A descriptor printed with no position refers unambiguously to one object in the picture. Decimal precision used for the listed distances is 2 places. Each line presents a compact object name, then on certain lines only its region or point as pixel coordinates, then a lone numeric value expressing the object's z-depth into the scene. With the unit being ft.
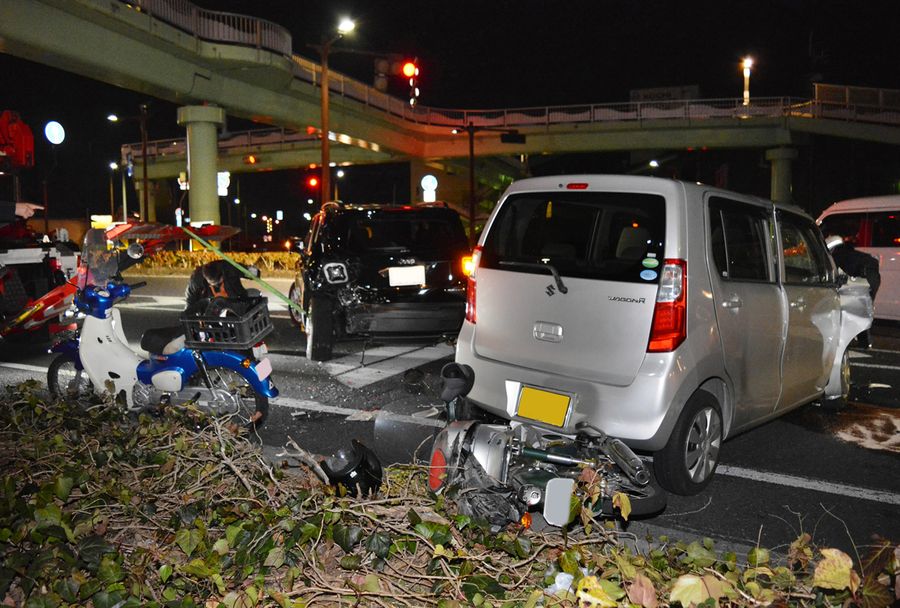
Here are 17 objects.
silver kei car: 13.78
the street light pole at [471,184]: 99.67
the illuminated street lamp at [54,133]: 57.31
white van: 38.68
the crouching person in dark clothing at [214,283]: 21.39
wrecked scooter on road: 10.44
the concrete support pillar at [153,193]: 188.03
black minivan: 27.45
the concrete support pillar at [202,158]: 90.94
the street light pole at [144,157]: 117.23
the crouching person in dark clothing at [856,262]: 31.83
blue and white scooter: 18.57
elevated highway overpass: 66.59
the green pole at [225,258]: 19.80
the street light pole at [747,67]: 133.28
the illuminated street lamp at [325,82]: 66.32
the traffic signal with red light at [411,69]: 68.85
